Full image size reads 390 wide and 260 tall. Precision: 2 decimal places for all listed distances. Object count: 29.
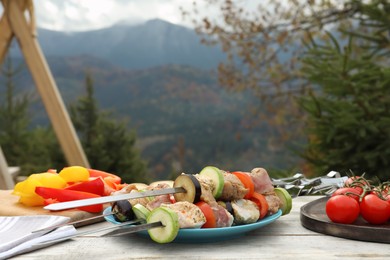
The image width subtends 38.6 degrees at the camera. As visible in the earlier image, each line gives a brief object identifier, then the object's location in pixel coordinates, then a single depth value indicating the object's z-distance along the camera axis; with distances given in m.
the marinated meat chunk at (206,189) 1.07
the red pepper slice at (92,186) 1.36
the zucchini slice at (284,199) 1.26
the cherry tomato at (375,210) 1.12
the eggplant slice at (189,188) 1.06
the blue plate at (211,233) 1.01
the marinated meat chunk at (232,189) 1.12
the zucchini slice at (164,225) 0.97
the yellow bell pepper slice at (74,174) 1.42
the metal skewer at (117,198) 0.90
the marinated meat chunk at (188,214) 1.00
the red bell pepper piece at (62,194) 1.32
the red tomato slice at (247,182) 1.16
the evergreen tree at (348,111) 3.24
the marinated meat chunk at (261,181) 1.20
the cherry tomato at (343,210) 1.13
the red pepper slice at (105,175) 1.52
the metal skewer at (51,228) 1.05
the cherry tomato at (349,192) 1.19
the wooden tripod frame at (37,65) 3.56
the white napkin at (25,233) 1.01
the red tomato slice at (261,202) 1.14
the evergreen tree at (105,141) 5.54
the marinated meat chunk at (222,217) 1.05
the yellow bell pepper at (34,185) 1.33
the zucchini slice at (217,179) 1.11
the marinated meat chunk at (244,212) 1.09
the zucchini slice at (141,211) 1.04
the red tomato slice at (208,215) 1.04
